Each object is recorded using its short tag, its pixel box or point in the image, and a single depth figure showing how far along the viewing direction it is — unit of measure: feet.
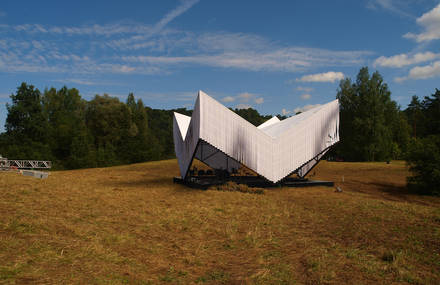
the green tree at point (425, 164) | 62.59
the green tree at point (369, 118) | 149.69
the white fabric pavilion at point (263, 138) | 51.93
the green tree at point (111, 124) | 175.94
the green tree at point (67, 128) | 156.87
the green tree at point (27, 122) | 156.35
